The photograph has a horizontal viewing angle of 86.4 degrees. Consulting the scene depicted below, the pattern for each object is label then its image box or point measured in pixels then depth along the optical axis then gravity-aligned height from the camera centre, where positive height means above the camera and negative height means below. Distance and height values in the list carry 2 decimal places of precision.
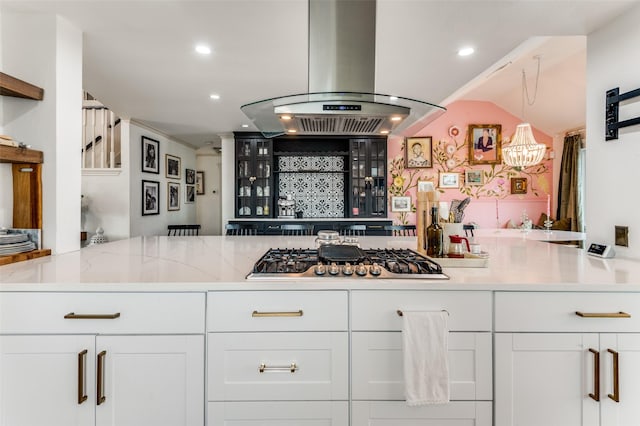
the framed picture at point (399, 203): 6.30 +0.11
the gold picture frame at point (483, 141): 6.29 +1.27
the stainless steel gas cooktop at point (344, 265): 1.26 -0.23
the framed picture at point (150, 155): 5.27 +0.85
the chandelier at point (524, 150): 4.75 +0.85
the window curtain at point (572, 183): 5.61 +0.46
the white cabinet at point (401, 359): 1.19 -0.52
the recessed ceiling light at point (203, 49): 2.54 +1.21
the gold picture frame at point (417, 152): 6.30 +1.06
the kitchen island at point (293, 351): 1.19 -0.50
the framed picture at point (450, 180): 6.35 +0.55
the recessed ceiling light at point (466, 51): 2.56 +1.22
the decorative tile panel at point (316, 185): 6.02 +0.42
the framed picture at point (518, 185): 6.33 +0.45
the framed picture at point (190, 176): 6.96 +0.67
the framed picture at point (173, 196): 6.12 +0.23
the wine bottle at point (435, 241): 1.61 -0.15
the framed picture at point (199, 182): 7.71 +0.58
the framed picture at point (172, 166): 6.08 +0.77
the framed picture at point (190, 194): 6.93 +0.30
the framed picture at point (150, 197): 5.27 +0.18
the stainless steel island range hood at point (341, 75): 1.54 +0.63
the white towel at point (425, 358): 1.15 -0.50
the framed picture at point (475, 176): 6.33 +0.60
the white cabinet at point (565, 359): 1.18 -0.52
